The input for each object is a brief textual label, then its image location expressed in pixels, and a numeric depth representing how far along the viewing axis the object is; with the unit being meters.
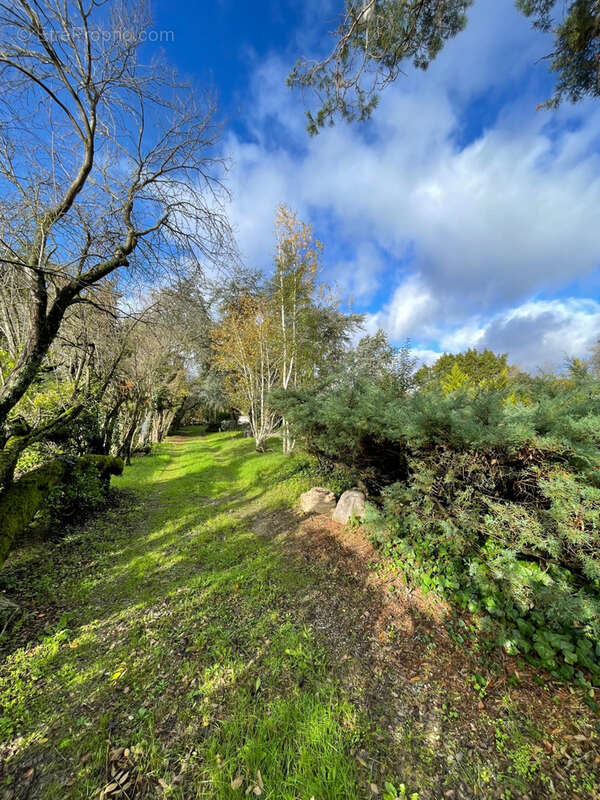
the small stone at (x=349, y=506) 4.70
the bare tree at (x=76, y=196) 2.99
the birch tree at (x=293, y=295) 10.45
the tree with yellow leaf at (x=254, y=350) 11.41
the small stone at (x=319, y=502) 5.50
